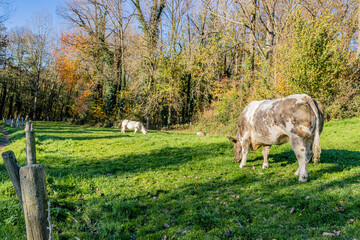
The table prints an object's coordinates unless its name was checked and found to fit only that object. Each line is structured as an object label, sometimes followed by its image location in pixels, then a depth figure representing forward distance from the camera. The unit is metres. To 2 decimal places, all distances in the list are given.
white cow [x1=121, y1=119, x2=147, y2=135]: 21.62
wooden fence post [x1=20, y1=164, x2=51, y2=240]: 2.26
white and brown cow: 5.77
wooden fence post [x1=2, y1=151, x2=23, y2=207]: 2.68
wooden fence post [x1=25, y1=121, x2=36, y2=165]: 6.21
